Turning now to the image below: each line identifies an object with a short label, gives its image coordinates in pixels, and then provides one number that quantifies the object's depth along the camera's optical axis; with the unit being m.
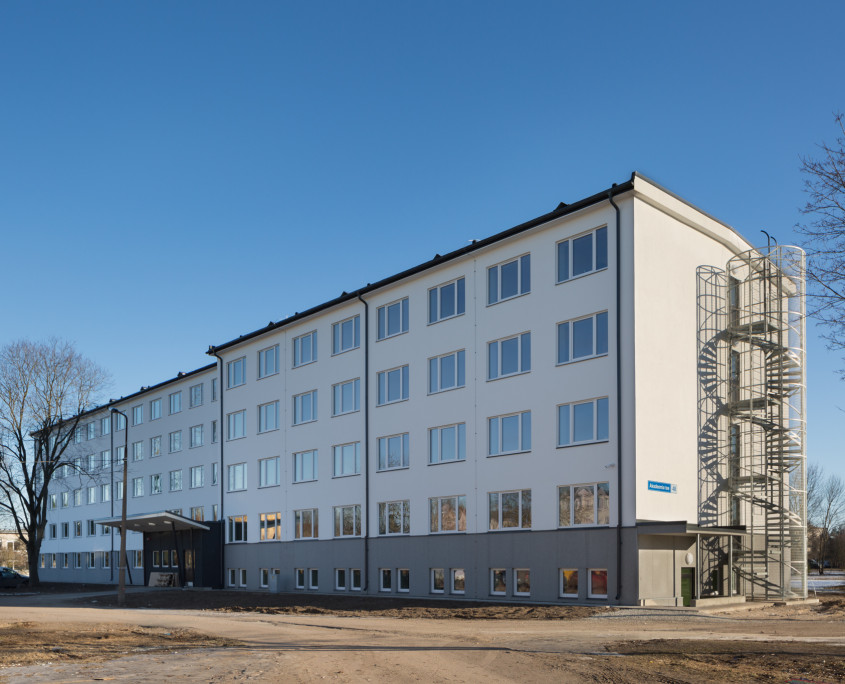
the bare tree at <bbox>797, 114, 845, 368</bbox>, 15.38
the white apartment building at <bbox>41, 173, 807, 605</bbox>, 30.25
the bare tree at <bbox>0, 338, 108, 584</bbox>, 57.59
